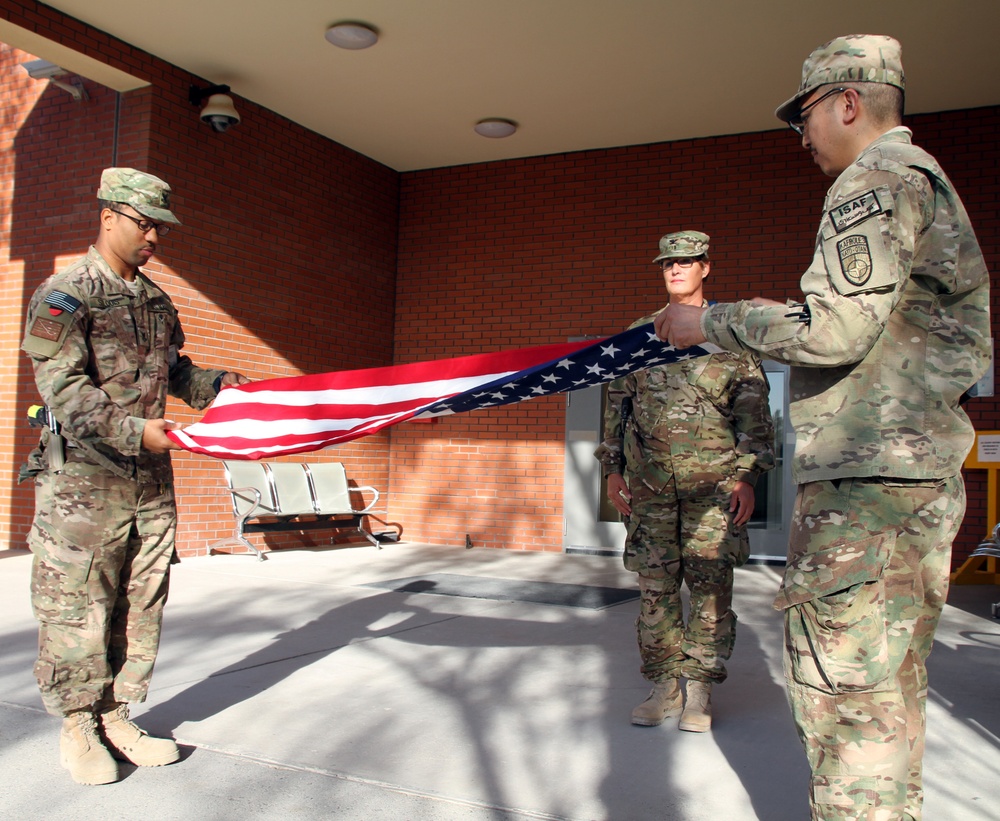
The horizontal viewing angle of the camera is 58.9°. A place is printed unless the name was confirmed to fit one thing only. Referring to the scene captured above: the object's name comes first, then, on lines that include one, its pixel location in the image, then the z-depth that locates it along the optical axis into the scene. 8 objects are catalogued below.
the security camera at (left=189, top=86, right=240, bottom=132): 7.77
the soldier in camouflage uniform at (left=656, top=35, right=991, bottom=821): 1.73
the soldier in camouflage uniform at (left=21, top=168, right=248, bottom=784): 2.70
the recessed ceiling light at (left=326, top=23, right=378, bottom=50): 7.00
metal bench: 8.02
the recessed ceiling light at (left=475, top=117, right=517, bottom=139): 8.85
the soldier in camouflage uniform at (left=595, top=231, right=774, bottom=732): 3.41
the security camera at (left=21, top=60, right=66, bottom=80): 7.80
